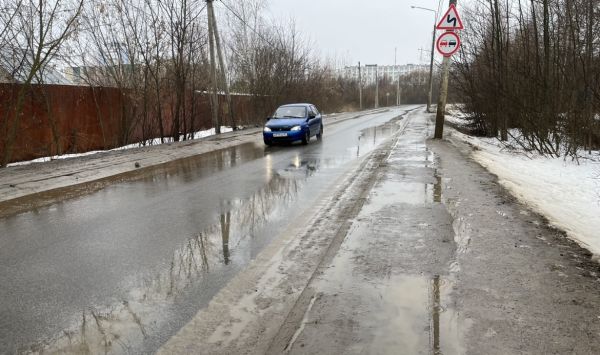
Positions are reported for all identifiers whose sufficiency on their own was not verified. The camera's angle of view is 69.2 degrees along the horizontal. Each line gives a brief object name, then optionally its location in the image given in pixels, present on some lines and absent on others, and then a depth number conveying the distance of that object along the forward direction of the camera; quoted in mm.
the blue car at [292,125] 15367
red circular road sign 12992
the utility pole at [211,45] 19931
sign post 12820
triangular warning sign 12789
